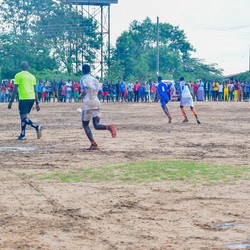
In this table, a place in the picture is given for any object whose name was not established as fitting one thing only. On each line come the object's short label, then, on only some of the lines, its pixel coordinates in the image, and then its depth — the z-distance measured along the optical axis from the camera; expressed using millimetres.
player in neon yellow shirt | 18062
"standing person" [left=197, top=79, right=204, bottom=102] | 62484
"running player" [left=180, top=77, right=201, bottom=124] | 26330
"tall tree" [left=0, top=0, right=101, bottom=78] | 78188
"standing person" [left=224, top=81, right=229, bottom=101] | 63781
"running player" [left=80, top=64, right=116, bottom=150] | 15461
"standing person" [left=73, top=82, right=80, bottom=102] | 58884
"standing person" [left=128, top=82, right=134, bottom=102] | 60750
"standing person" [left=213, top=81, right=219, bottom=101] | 63188
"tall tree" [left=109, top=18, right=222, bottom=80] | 86375
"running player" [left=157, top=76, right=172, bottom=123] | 26738
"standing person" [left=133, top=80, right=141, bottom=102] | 60338
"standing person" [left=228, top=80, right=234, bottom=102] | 63719
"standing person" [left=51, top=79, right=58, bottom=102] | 59781
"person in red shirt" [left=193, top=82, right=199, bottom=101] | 63159
